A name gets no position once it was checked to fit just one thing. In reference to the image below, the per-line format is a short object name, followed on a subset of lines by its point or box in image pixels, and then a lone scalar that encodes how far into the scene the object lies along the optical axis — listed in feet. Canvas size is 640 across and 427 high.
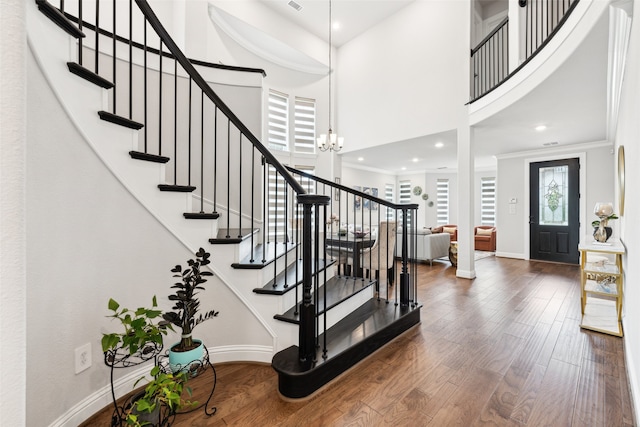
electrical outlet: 4.78
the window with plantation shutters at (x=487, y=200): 29.84
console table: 8.66
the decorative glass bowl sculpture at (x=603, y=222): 10.04
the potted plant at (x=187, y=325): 4.85
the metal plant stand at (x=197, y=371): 4.78
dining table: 12.87
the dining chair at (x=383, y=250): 13.29
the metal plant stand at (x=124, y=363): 4.30
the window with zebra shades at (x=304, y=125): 22.40
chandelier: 16.58
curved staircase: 4.81
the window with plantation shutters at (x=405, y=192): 33.68
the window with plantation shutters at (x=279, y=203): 18.60
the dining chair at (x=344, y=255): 14.35
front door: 18.94
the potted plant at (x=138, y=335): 4.14
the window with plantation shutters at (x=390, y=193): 32.96
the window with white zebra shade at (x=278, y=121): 21.15
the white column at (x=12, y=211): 1.66
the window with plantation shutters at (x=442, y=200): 32.04
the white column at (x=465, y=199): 15.25
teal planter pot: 4.79
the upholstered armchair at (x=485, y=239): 25.48
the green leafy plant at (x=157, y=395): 3.78
